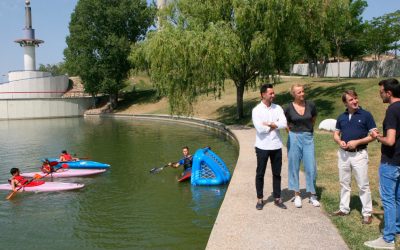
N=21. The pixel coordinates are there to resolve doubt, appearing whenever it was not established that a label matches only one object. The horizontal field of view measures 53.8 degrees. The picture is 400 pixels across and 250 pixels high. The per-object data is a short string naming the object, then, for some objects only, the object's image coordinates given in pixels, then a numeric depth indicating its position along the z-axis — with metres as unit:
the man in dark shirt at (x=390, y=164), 5.09
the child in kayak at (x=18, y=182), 11.81
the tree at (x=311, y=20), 23.44
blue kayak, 14.82
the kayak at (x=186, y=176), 12.24
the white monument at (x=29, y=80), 49.97
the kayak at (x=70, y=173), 14.02
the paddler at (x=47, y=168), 13.90
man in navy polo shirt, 6.07
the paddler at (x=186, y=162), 12.95
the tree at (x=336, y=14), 24.30
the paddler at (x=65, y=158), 15.63
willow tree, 21.84
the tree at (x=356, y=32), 41.88
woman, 6.93
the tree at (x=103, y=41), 48.62
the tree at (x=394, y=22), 35.81
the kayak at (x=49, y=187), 11.86
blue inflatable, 11.62
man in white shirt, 6.75
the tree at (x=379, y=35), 36.59
